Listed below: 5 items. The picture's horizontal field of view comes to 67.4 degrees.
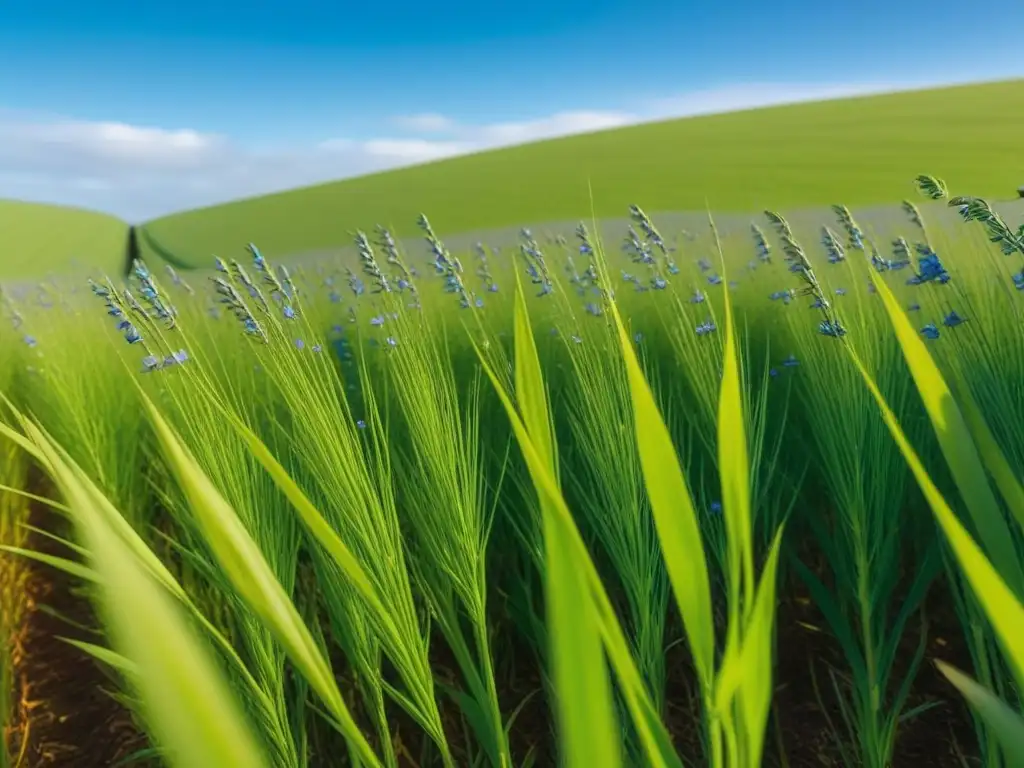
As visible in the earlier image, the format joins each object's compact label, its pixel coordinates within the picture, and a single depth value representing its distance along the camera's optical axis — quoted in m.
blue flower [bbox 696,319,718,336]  1.06
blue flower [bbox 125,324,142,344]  0.68
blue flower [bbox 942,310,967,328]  0.84
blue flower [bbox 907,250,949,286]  0.81
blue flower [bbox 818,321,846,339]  0.82
